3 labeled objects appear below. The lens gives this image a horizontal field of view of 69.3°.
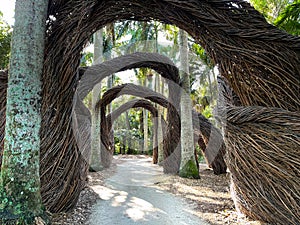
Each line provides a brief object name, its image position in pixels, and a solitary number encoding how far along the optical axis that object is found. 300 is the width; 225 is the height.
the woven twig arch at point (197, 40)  1.93
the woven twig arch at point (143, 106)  9.52
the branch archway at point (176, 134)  6.24
